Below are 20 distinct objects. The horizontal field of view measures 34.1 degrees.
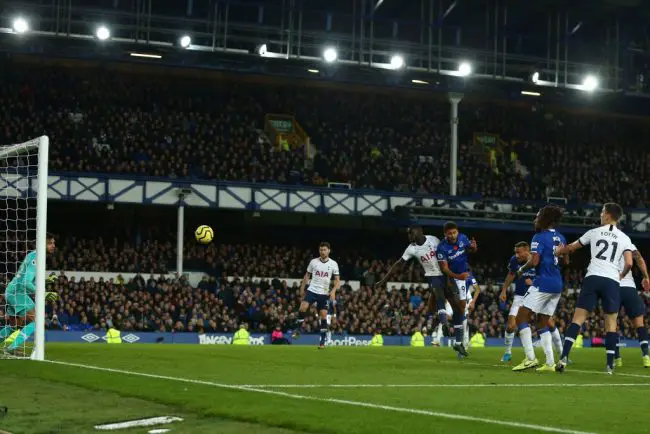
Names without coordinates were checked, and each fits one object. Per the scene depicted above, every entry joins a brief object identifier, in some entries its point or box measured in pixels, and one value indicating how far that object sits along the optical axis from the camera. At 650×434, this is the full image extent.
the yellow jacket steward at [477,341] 37.56
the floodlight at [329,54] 45.03
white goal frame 15.49
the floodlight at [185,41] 43.88
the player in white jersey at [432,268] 20.03
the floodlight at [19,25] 41.19
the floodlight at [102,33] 42.28
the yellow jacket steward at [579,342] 38.73
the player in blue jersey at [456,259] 19.33
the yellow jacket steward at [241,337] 36.72
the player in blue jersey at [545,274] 15.46
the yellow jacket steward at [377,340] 38.94
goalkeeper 16.80
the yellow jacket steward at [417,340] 38.44
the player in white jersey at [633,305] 17.25
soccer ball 31.14
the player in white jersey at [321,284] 23.88
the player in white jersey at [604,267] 14.88
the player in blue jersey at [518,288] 19.42
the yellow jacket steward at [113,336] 34.42
